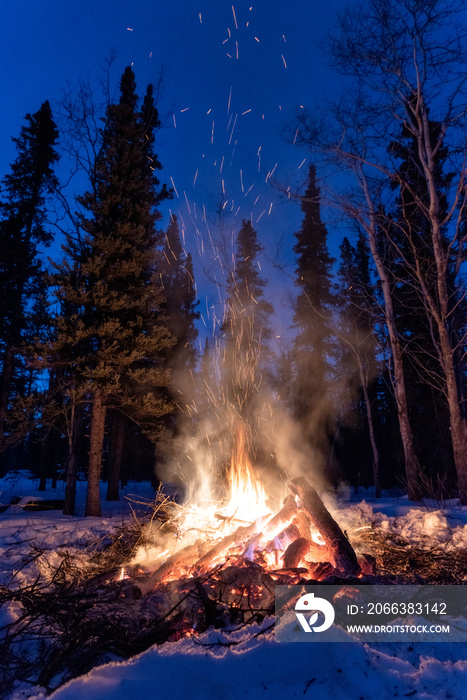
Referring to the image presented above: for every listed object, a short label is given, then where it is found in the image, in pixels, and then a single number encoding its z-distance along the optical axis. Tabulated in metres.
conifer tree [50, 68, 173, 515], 9.92
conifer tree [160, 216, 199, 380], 17.62
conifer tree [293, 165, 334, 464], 22.58
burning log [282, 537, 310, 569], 4.50
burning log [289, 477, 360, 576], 4.40
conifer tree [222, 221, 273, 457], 23.52
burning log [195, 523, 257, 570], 4.88
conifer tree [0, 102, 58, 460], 15.17
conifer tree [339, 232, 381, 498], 19.35
